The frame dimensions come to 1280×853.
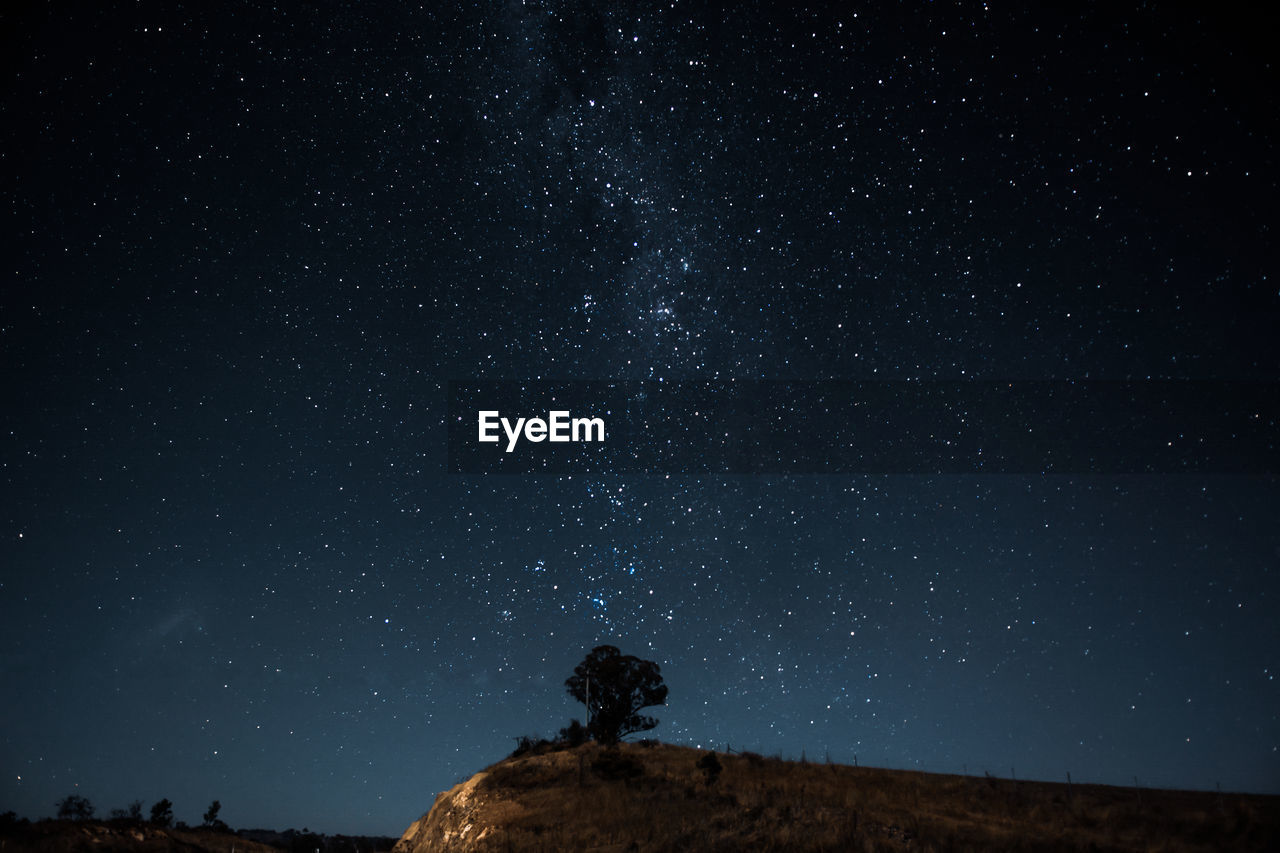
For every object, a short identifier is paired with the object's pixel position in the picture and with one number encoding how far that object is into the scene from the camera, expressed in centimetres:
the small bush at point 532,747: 4047
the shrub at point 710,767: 2858
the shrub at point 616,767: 3030
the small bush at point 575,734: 4234
